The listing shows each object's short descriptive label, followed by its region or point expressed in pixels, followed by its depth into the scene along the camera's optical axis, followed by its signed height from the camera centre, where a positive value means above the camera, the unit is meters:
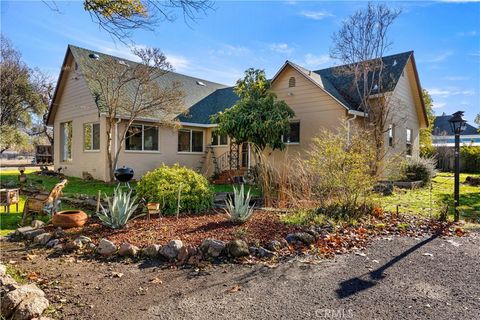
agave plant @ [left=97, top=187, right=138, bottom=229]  5.98 -1.15
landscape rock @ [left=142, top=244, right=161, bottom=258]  4.76 -1.44
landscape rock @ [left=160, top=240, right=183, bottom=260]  4.66 -1.41
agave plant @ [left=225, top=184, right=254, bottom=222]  6.22 -1.11
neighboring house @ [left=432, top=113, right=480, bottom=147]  30.28 +2.11
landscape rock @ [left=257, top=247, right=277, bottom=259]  4.76 -1.48
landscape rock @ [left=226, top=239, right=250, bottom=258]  4.72 -1.40
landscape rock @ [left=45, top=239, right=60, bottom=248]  5.33 -1.50
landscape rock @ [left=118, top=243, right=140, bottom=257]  4.79 -1.45
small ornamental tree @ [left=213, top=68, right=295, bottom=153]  13.48 +1.35
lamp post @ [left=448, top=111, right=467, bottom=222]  7.35 +0.54
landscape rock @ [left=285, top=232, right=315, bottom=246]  5.27 -1.39
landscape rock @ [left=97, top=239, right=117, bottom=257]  4.82 -1.43
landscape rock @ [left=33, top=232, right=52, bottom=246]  5.50 -1.48
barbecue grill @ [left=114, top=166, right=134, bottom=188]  11.29 -0.80
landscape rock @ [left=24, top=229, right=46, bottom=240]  5.79 -1.46
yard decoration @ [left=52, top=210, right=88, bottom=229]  6.19 -1.29
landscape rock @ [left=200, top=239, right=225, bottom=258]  4.75 -1.40
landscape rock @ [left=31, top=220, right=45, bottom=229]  6.29 -1.42
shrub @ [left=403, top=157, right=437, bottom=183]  13.23 -0.73
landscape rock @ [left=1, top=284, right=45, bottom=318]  2.98 -1.38
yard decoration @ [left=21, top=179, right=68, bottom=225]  6.98 -1.12
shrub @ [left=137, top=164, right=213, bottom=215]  7.27 -0.85
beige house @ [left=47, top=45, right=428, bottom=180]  15.00 +1.51
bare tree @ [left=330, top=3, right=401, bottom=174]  14.14 +4.49
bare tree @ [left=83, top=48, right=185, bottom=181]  13.57 +2.53
